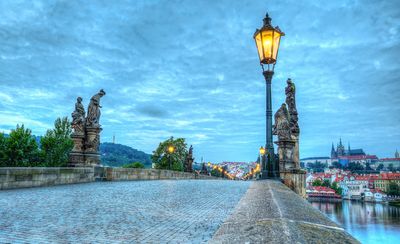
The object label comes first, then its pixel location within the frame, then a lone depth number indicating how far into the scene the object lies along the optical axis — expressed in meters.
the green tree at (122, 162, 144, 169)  74.25
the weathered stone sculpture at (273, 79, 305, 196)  11.41
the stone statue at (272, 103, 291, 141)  11.97
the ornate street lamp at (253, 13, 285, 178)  7.67
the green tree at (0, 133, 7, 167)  33.88
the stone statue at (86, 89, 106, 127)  15.75
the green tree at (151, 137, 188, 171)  66.49
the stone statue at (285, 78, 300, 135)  17.35
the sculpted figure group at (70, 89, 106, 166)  15.39
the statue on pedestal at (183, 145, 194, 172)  40.14
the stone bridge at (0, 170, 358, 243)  1.55
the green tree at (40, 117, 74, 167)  43.78
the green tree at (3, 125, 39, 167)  34.62
